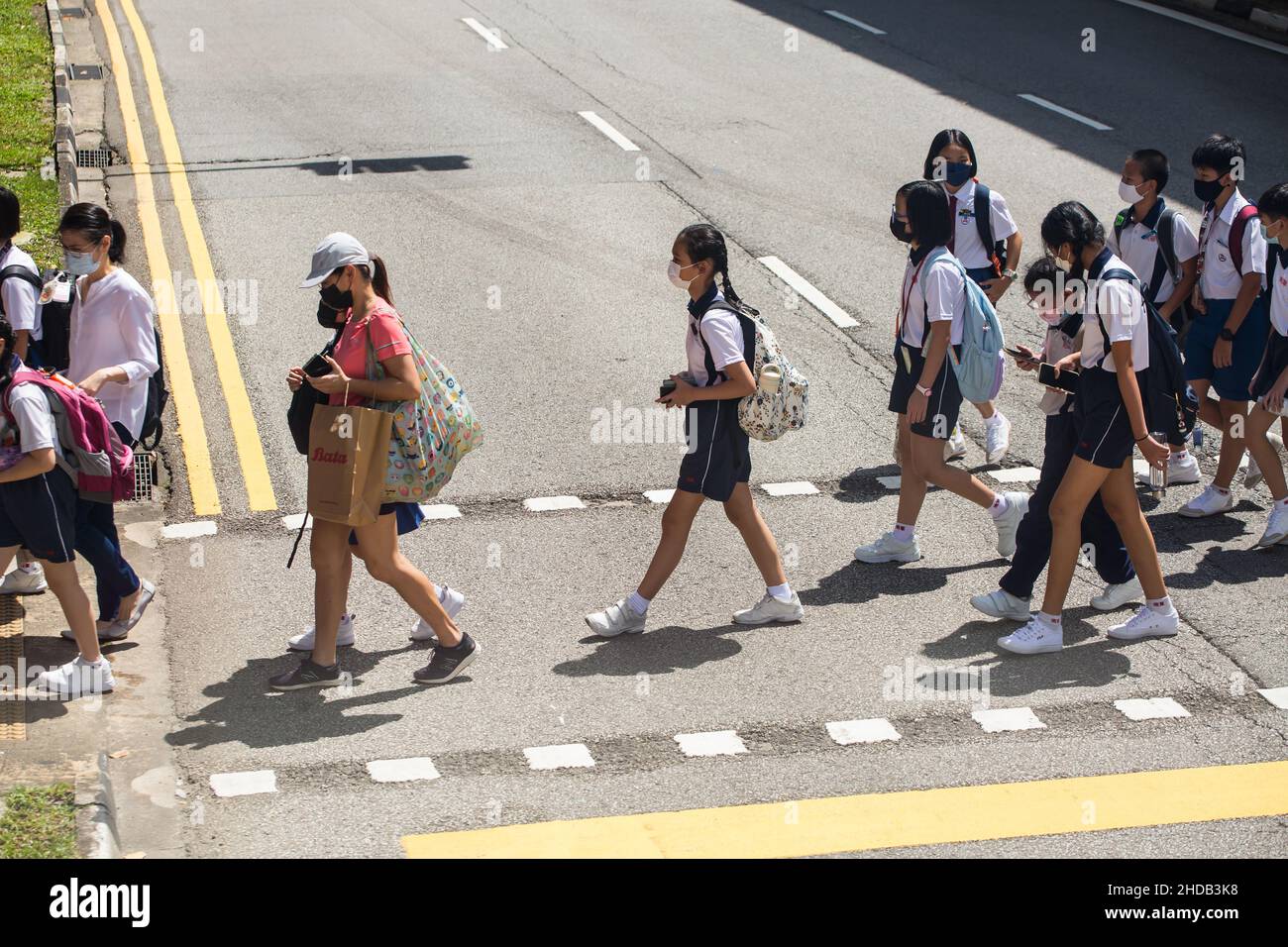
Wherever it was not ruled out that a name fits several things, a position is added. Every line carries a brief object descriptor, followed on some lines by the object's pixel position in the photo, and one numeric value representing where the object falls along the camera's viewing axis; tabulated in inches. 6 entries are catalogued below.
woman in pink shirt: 472.7
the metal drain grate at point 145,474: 649.0
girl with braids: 515.2
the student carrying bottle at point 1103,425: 505.4
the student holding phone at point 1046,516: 541.3
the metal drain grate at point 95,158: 1106.1
